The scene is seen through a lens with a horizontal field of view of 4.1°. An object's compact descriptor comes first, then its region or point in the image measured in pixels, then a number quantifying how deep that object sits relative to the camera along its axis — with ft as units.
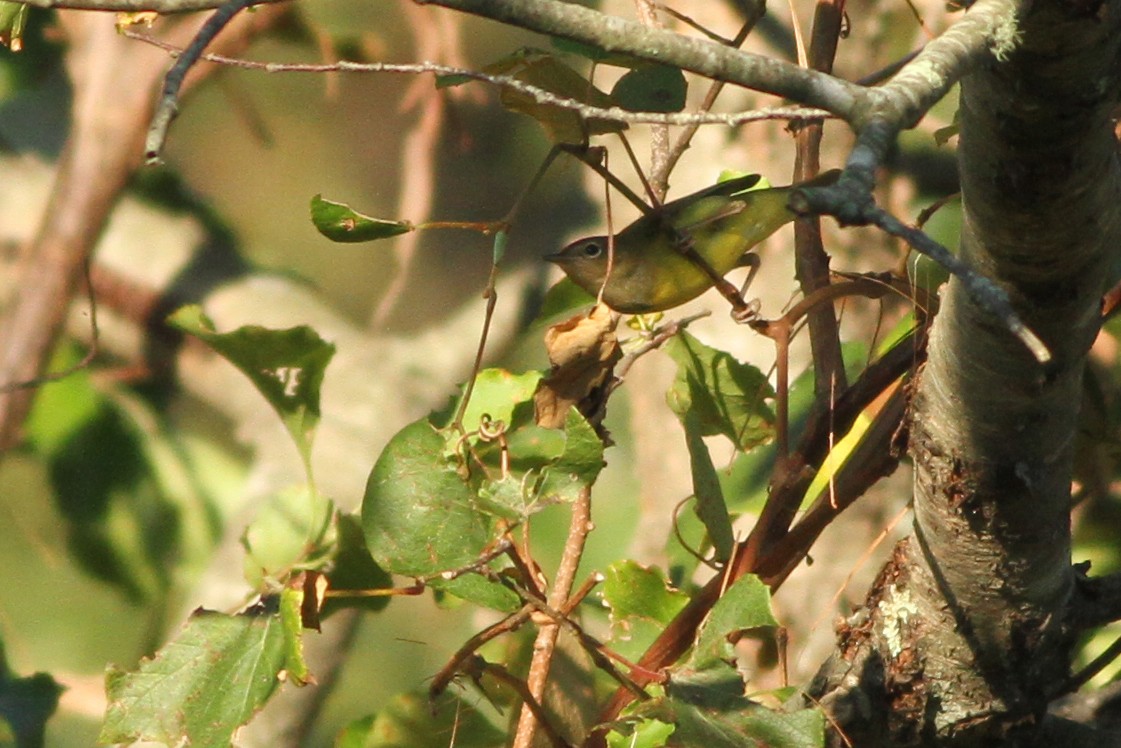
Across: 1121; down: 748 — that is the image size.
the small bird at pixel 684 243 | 20.09
